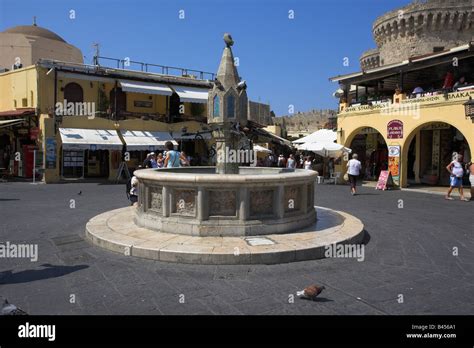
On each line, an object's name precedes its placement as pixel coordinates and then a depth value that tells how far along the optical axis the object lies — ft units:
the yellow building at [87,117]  70.69
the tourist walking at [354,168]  49.62
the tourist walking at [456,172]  44.78
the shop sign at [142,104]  85.97
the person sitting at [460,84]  53.83
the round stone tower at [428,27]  94.84
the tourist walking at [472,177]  46.03
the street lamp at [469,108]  49.62
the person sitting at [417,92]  59.14
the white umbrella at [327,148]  67.46
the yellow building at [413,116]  53.78
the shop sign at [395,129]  61.26
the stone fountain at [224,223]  19.47
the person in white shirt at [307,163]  67.60
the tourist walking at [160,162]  39.62
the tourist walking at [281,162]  79.30
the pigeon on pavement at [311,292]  14.37
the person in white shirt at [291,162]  71.00
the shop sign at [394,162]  61.51
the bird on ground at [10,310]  12.19
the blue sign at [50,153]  69.36
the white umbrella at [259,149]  90.99
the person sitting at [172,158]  35.50
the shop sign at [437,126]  64.28
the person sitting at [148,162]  39.55
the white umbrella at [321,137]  78.74
